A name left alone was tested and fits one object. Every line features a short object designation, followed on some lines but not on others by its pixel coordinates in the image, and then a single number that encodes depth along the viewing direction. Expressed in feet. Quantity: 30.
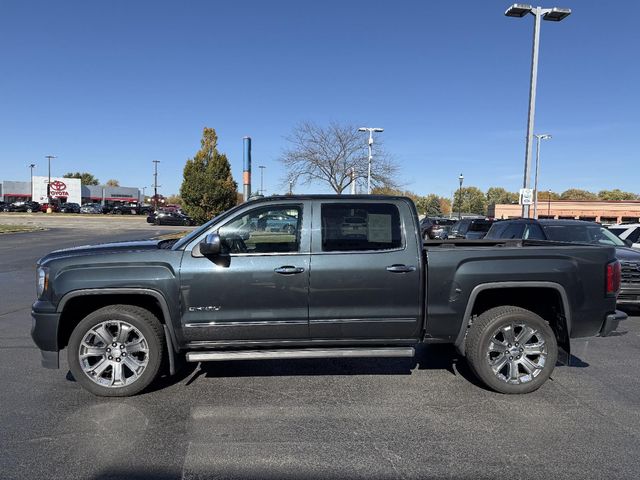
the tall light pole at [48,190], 258.96
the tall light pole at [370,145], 84.02
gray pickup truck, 14.30
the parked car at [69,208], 231.67
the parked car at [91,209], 221.66
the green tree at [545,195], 358.23
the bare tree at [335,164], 81.10
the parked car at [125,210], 231.09
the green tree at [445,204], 432.66
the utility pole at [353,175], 81.92
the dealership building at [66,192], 268.62
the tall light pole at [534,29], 52.65
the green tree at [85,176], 469.57
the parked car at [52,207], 227.81
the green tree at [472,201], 360.28
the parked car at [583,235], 24.82
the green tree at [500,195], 396.53
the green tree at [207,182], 120.26
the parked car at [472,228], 57.52
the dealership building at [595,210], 200.34
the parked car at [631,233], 37.12
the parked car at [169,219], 147.74
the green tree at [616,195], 352.28
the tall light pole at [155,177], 292.79
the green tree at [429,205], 284.82
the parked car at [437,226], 79.39
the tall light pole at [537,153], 140.91
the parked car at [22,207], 225.35
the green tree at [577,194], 395.96
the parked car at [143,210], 237.25
